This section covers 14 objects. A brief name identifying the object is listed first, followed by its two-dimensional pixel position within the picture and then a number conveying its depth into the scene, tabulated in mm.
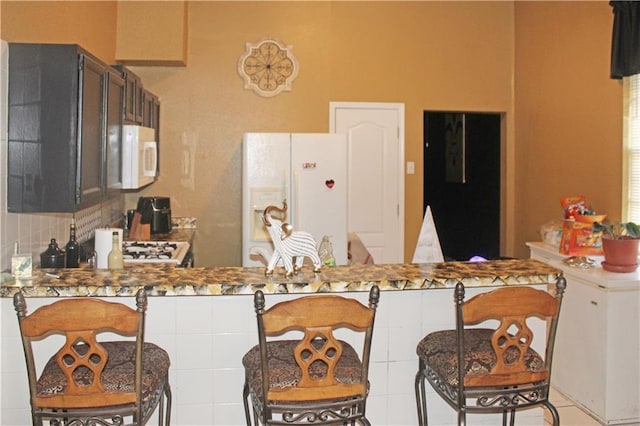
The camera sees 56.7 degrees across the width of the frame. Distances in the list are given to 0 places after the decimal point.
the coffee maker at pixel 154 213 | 5082
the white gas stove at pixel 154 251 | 3711
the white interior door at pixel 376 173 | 5793
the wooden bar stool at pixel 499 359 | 1971
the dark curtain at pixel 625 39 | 3879
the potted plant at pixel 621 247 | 3457
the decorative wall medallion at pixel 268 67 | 5520
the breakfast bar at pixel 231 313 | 2227
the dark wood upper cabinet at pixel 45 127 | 2568
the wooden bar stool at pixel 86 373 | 1764
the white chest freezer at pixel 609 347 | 3303
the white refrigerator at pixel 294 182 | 4742
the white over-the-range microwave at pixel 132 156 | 3613
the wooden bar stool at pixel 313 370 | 1812
